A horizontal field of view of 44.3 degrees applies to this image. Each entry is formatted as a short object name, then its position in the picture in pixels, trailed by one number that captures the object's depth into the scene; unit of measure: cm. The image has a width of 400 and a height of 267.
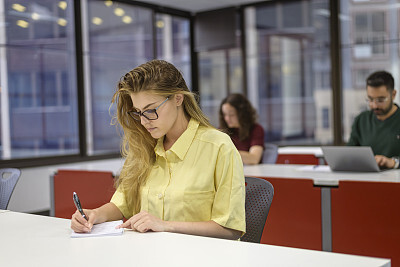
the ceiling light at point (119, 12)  660
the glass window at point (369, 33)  615
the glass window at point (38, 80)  546
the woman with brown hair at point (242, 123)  428
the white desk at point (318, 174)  311
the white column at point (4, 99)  536
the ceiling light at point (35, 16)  568
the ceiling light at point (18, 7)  547
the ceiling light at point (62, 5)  596
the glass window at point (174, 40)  725
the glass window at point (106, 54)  632
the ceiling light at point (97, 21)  634
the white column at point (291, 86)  680
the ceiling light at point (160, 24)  720
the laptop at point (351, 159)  328
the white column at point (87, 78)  621
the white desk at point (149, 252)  133
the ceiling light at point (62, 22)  596
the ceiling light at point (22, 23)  553
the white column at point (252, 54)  718
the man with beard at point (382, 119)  370
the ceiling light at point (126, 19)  670
